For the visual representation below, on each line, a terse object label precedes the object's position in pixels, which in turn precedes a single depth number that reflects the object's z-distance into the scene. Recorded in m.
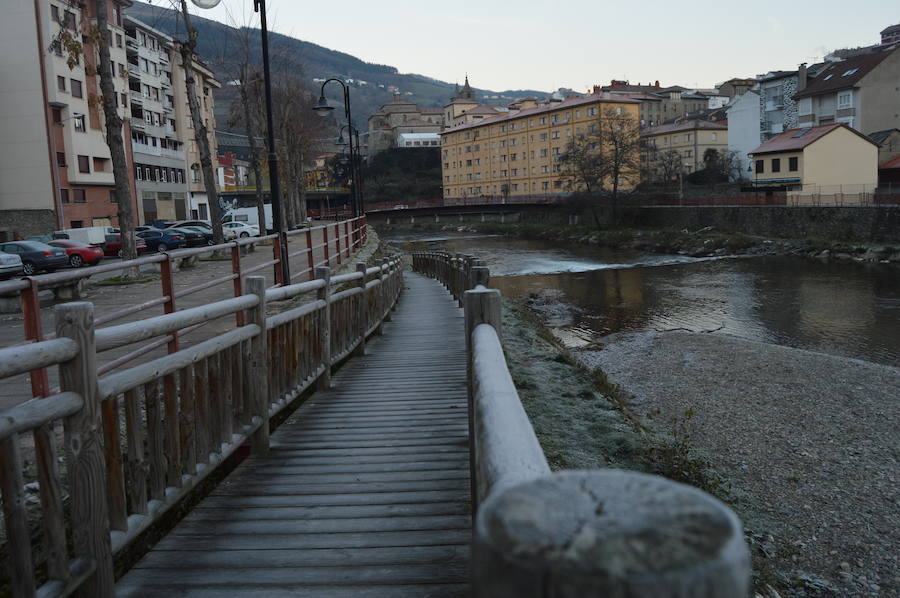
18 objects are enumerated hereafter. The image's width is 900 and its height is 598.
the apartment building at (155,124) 58.12
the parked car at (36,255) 25.42
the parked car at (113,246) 33.25
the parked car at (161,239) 34.25
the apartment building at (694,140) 80.62
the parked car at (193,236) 37.00
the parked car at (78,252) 27.25
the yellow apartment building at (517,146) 83.88
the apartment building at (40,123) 41.50
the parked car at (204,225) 39.25
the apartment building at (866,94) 56.06
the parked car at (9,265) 23.66
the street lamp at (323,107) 21.56
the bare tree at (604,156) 61.28
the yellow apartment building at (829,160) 51.09
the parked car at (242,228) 41.24
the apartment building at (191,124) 66.81
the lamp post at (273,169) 14.11
